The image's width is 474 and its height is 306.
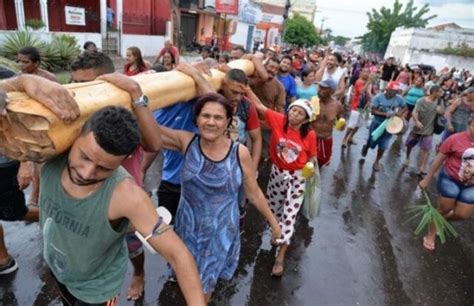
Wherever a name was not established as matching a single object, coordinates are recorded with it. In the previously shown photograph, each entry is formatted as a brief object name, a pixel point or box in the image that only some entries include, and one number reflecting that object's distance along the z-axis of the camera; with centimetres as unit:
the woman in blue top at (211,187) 219
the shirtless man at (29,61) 394
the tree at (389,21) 5441
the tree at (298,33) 5147
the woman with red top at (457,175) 385
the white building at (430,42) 3120
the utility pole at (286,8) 2447
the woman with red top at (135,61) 531
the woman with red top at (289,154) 332
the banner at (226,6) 2188
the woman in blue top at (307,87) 578
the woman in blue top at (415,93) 856
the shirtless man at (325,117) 466
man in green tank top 136
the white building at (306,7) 9119
